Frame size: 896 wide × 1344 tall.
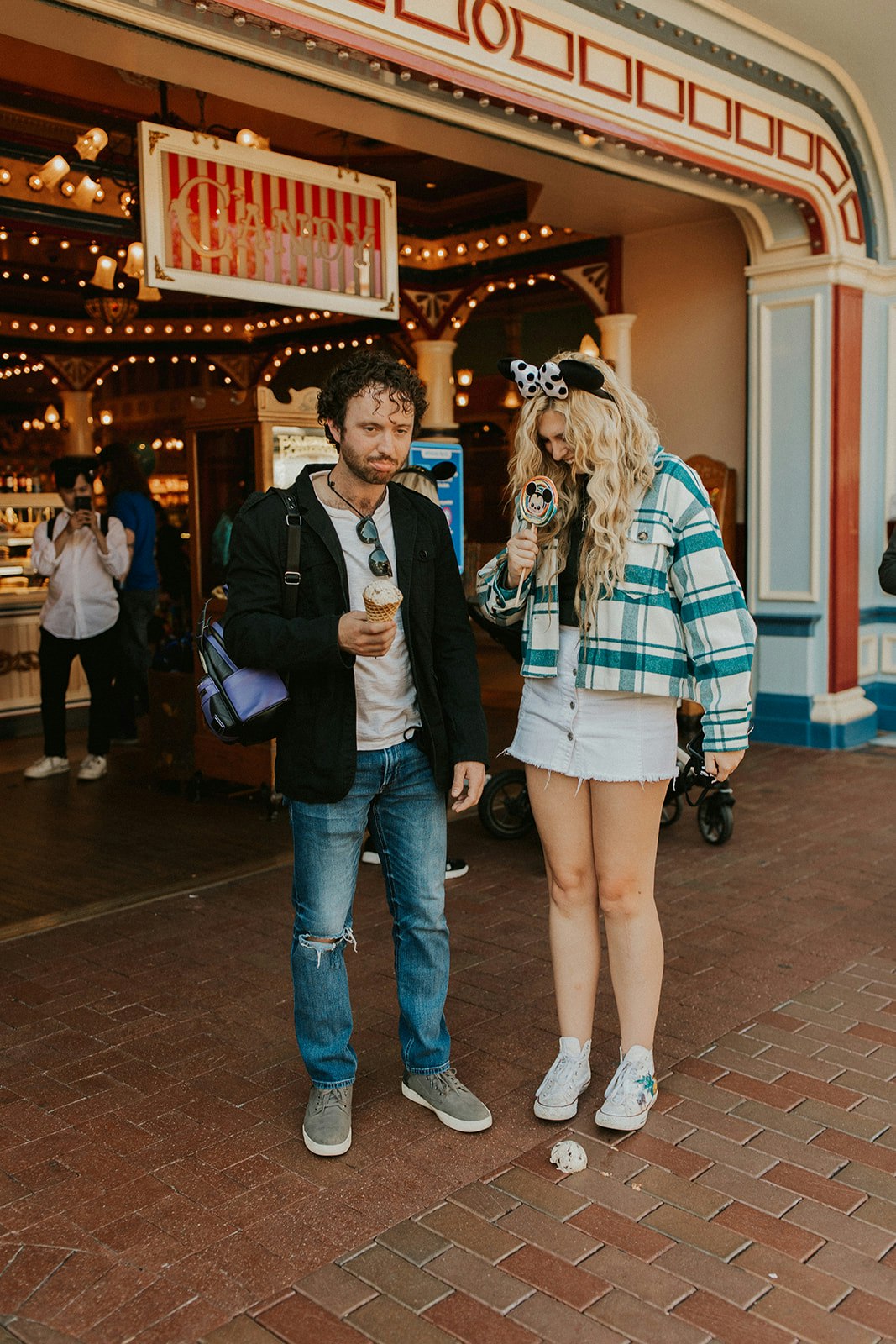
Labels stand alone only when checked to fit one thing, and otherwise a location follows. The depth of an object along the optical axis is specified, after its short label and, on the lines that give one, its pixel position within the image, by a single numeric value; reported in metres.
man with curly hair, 2.72
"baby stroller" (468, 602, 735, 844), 5.08
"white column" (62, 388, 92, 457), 14.27
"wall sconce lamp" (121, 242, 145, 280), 7.06
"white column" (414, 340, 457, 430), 10.32
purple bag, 2.68
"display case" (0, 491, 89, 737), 8.49
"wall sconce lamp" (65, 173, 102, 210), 6.19
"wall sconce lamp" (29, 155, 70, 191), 5.90
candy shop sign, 5.01
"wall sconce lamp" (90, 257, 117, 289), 7.39
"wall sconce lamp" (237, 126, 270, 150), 5.86
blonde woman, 2.78
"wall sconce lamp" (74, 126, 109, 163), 5.83
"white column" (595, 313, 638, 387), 8.46
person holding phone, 6.83
